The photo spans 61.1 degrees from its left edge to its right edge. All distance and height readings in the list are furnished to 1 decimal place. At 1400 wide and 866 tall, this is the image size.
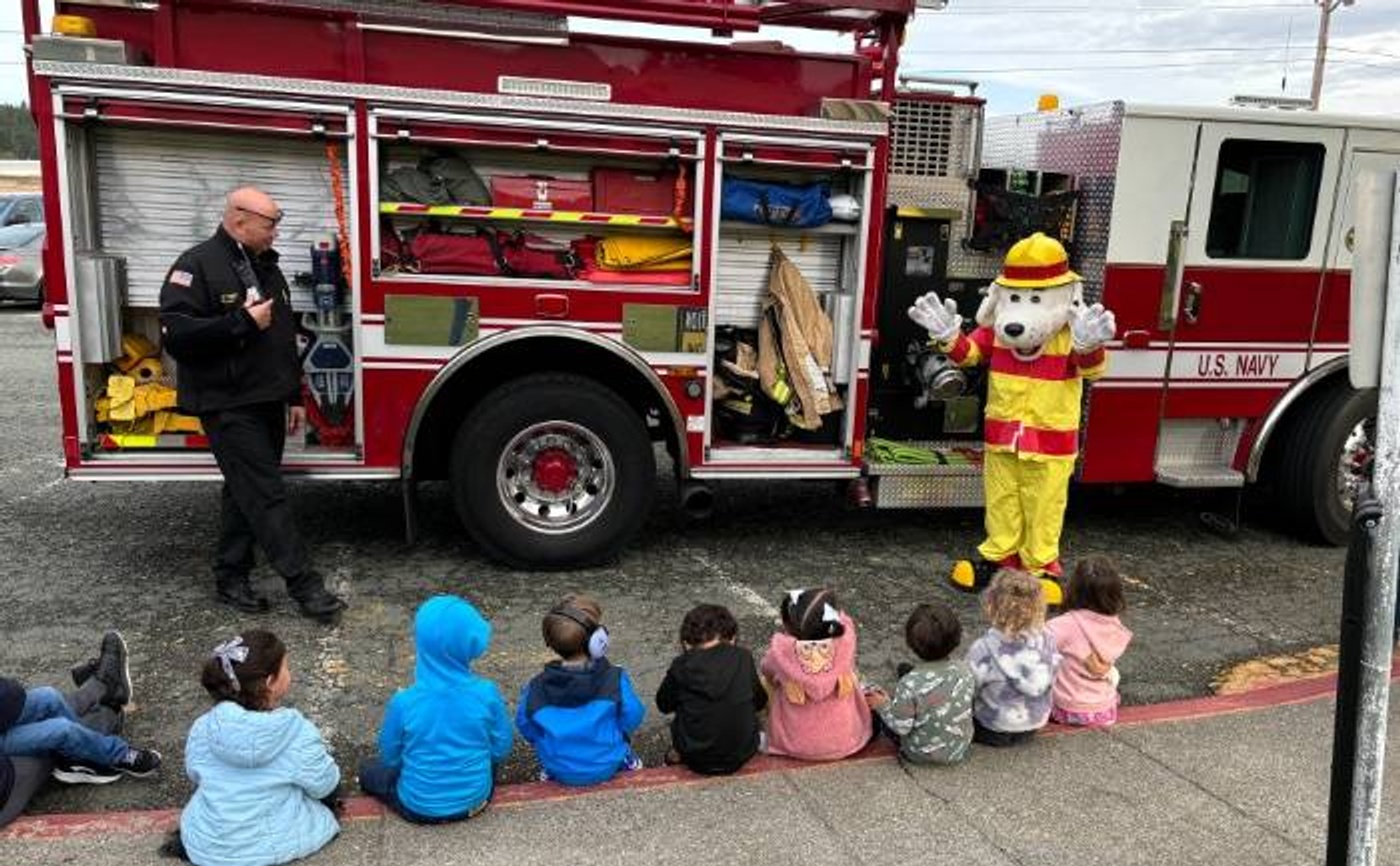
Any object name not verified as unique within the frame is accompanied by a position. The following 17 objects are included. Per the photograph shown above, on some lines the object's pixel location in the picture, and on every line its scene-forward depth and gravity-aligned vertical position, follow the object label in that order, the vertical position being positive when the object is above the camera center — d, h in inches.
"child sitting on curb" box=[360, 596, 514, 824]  131.5 -56.6
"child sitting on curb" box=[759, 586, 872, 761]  147.2 -56.7
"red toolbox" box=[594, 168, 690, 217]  222.4 +5.9
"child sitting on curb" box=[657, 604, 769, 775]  144.9 -56.8
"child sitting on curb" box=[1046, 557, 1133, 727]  165.6 -55.6
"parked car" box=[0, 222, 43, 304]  645.3 -35.0
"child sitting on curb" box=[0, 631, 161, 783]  136.4 -62.9
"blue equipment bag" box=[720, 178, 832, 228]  224.4 +4.8
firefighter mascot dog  215.8 -25.2
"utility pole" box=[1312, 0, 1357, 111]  1535.4 +280.9
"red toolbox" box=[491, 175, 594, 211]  218.2 +4.9
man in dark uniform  188.7 -26.3
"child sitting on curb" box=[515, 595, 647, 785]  140.1 -57.8
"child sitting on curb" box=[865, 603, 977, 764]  150.4 -57.9
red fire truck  204.1 -2.6
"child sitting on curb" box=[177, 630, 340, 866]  124.2 -59.2
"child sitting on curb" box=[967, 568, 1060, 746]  155.8 -55.9
